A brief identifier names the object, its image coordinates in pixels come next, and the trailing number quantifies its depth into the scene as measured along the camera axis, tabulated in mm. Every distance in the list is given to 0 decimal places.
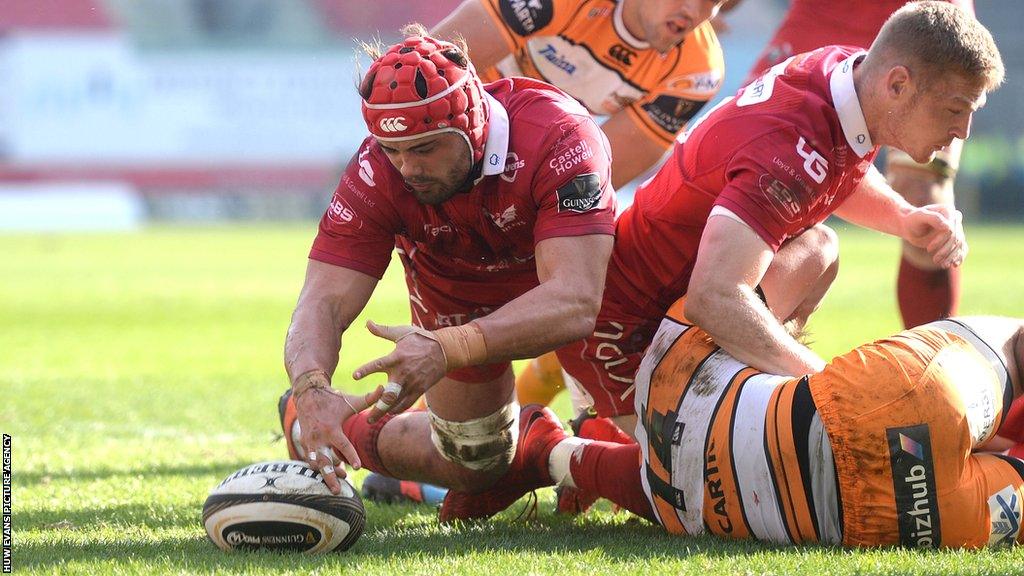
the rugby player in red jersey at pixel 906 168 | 11531
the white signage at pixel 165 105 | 62219
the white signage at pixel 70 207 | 60012
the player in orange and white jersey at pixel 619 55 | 10852
